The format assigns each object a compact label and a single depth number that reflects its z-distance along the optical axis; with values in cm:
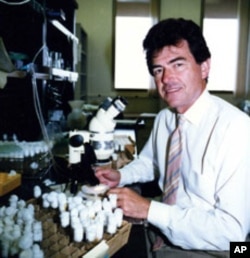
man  104
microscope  135
